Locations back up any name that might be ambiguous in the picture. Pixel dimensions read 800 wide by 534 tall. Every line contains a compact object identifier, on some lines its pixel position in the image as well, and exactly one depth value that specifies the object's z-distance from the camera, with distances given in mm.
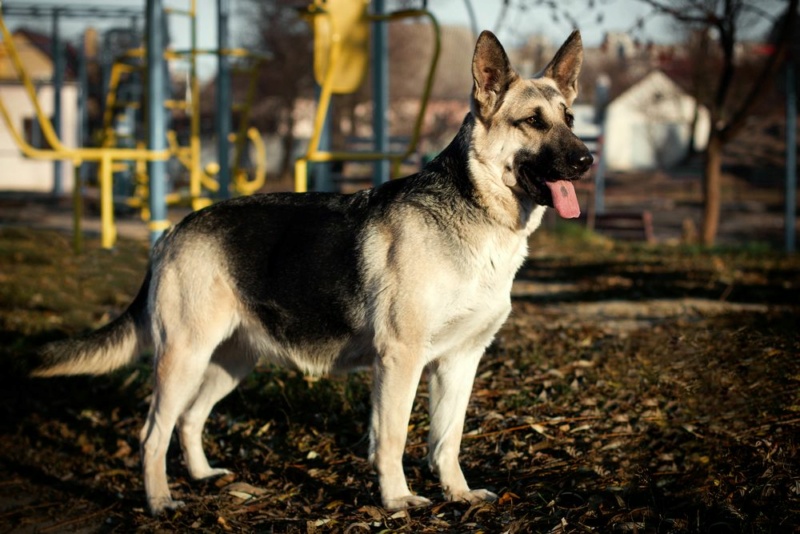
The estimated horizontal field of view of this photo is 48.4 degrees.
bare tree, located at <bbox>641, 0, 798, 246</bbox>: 11638
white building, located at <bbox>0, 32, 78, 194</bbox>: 33906
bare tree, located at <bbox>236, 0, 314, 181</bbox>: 34594
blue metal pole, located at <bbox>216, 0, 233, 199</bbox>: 12188
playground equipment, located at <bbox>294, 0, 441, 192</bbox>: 7059
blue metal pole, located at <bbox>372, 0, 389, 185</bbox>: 10141
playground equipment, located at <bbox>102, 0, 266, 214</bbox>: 12245
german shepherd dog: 4102
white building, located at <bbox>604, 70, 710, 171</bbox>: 56250
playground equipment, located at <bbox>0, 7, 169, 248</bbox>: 9402
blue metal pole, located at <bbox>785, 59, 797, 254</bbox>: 14537
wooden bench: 18578
